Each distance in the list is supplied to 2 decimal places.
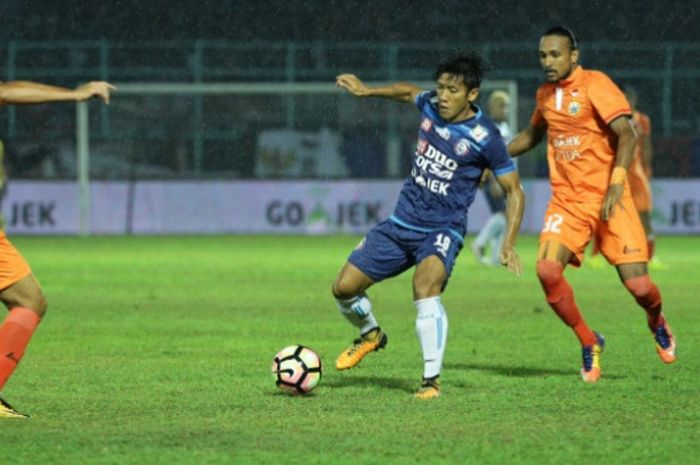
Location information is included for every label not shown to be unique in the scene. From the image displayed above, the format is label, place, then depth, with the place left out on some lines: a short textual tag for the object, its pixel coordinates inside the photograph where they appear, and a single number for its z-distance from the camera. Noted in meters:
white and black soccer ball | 18.48
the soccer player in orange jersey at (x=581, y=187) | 20.30
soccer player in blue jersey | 18.64
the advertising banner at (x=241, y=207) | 58.25
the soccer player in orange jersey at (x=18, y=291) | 16.16
